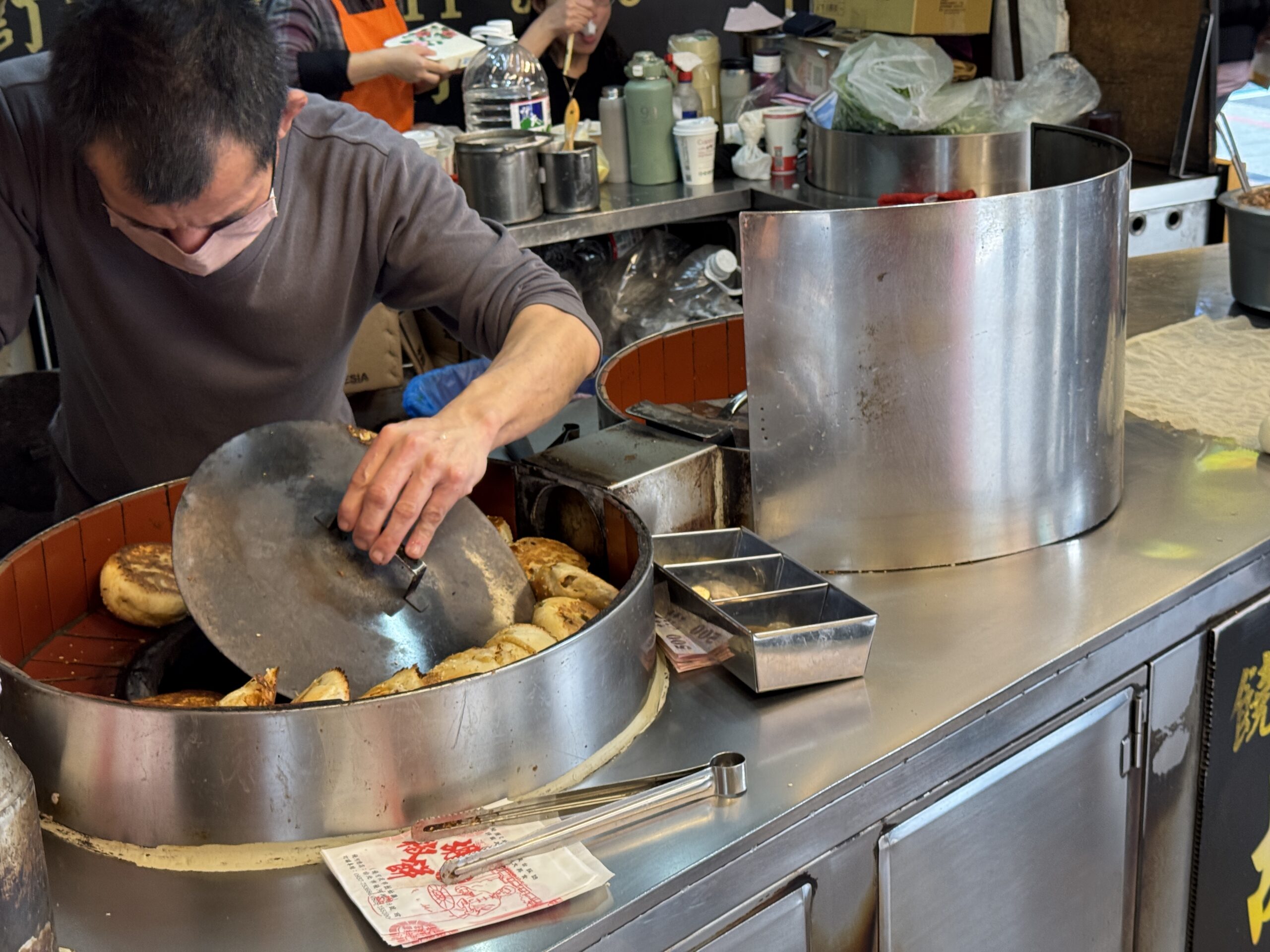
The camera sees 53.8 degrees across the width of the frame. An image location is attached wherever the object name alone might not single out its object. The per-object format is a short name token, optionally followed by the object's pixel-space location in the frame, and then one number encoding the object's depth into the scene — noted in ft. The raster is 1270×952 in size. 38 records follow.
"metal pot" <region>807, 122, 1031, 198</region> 10.93
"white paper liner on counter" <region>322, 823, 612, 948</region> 3.17
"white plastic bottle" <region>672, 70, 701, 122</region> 13.32
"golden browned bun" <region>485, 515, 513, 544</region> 4.91
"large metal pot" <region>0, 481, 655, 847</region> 3.37
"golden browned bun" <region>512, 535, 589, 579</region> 4.65
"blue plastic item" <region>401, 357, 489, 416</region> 10.28
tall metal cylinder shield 4.70
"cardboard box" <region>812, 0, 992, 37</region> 12.84
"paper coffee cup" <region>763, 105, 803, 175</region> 13.04
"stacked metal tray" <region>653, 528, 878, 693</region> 4.16
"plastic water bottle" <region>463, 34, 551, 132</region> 13.05
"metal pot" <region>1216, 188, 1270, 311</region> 7.92
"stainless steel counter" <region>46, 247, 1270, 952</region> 3.29
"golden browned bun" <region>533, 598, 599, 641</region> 4.13
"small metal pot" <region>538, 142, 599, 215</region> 11.98
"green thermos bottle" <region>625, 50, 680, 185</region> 12.98
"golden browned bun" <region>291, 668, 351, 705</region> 3.67
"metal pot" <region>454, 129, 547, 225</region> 11.71
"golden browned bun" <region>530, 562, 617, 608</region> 4.42
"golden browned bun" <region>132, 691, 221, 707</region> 3.85
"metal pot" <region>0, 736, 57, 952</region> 2.60
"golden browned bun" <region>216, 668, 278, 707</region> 3.69
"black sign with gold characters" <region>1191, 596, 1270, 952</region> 5.39
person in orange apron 12.26
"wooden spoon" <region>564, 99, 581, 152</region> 12.50
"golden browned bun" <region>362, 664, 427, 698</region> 3.71
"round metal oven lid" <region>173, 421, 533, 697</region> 4.08
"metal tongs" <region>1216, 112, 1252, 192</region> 9.03
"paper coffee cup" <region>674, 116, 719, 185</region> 12.87
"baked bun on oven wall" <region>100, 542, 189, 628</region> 4.50
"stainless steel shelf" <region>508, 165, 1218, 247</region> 11.80
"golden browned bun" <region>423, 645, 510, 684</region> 3.83
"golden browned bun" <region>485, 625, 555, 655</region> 4.01
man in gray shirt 4.18
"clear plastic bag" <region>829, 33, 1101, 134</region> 11.50
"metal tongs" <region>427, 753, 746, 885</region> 3.38
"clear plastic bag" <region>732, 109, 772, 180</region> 13.25
